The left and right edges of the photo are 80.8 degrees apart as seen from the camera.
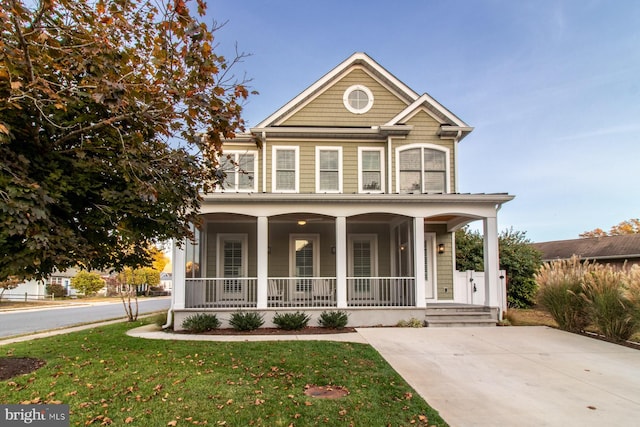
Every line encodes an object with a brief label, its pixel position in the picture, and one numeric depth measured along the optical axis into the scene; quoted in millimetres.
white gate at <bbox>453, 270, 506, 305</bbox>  11930
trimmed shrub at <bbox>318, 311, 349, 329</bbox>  9775
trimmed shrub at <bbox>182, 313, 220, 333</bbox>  9602
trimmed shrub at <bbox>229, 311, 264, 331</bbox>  9641
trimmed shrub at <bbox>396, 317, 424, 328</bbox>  10062
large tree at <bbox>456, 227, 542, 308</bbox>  15594
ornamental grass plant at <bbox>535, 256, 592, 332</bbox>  9289
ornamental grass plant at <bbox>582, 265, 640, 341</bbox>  7996
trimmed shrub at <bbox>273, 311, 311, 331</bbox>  9656
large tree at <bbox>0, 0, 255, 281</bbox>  4039
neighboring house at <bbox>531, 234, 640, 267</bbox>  22281
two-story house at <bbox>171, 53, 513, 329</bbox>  12344
